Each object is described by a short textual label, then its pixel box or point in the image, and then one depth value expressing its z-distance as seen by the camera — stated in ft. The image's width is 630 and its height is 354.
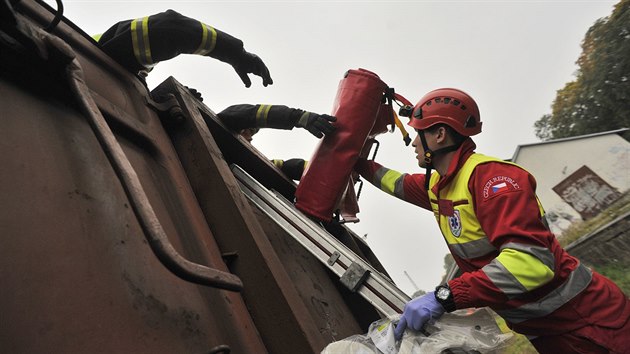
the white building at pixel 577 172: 41.47
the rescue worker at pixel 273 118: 7.24
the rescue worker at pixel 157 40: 5.09
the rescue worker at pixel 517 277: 4.30
